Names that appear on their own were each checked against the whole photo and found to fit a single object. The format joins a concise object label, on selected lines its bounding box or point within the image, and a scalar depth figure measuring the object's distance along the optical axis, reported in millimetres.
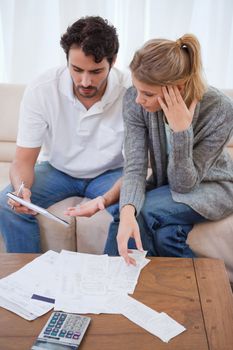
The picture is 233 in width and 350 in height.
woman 1229
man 1473
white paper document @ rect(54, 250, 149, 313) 986
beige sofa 1448
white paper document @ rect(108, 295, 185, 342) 895
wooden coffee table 859
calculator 841
